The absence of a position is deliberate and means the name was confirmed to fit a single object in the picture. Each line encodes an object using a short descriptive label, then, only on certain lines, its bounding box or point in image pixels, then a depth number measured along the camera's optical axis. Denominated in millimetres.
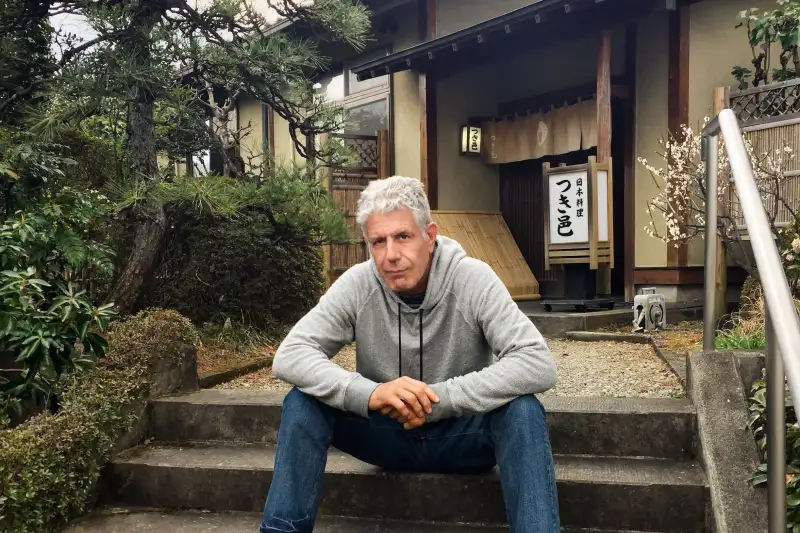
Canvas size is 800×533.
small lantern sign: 7859
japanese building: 5934
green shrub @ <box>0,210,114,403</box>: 2387
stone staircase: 2209
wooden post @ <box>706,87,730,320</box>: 4743
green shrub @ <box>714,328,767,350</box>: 3346
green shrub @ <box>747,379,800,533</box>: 1904
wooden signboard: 5688
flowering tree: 4984
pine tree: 3438
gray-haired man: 1900
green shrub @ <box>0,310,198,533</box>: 2246
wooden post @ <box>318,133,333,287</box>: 7578
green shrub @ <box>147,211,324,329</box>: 5016
